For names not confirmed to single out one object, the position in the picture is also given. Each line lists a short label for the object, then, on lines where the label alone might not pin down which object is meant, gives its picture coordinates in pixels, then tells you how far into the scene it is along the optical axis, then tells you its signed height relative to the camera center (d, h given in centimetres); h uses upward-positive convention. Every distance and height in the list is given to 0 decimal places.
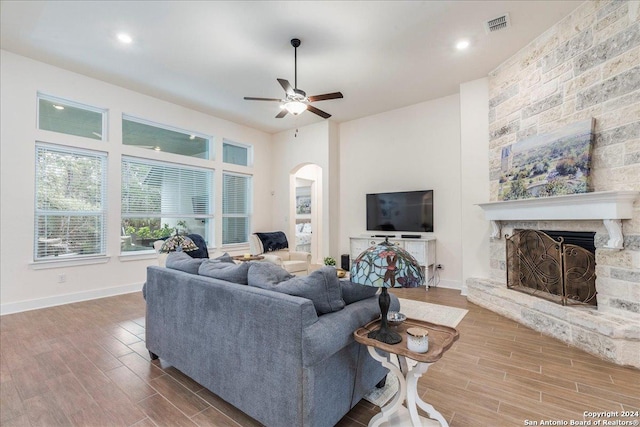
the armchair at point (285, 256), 497 -71
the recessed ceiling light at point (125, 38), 339 +212
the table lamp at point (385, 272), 145 -28
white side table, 147 -82
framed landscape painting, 296 +59
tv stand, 495 -56
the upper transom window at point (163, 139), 503 +150
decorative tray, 139 -66
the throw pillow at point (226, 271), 198 -37
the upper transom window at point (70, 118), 420 +153
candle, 142 -61
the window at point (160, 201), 503 +32
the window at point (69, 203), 416 +25
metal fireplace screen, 308 -62
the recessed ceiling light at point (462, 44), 355 +211
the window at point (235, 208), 653 +24
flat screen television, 536 +10
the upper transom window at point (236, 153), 650 +149
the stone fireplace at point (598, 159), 259 +53
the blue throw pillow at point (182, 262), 233 -37
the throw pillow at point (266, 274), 184 -36
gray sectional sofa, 149 -71
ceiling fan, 341 +141
